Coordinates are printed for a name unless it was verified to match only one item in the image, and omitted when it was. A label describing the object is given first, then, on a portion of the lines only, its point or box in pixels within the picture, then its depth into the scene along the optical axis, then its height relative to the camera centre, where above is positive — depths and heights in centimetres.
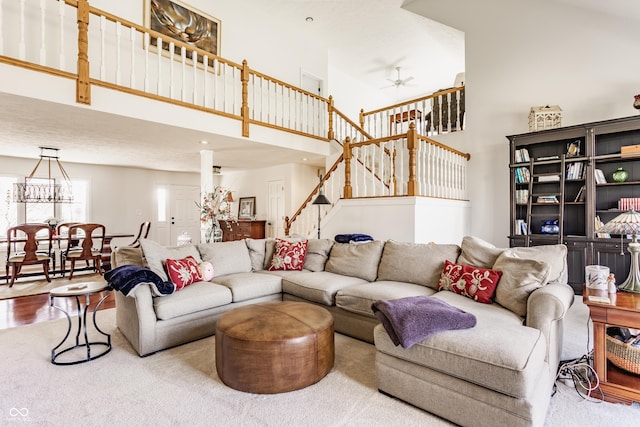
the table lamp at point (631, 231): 210 -10
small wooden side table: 190 -73
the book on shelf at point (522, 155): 473 +90
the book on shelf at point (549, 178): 450 +53
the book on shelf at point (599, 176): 419 +51
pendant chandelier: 635 +57
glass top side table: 251 -90
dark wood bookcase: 411 +39
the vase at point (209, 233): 478 -30
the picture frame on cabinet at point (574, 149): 439 +92
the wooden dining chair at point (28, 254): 519 -66
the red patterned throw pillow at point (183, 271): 308 -56
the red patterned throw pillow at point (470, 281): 252 -54
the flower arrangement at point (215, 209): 481 +9
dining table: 584 -68
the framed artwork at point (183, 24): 552 +346
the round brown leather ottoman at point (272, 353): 205 -91
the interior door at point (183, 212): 925 +7
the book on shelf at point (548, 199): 453 +24
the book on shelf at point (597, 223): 422 -10
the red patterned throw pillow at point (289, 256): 394 -51
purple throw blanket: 185 -62
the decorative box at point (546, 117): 464 +143
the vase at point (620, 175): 404 +51
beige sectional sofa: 167 -71
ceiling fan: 788 +329
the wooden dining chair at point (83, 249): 567 -64
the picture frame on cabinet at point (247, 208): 882 +19
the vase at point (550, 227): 458 -17
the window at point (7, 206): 680 +17
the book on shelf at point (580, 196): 435 +27
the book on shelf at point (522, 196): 477 +28
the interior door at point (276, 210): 815 +13
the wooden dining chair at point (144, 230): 712 -36
